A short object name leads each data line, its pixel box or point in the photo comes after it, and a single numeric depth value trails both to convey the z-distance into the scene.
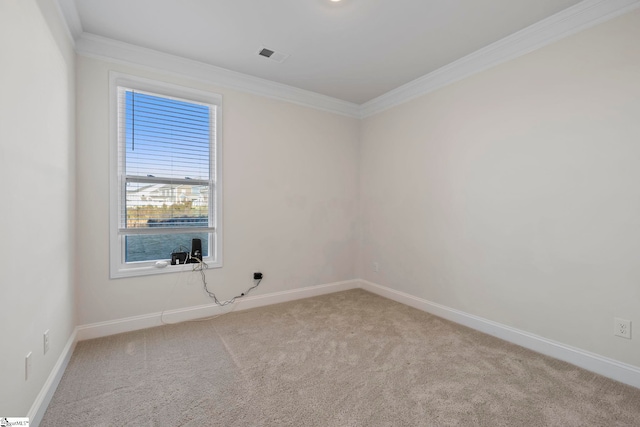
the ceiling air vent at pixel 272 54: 2.78
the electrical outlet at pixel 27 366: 1.48
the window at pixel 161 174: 2.78
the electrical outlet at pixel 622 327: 2.00
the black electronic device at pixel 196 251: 3.11
